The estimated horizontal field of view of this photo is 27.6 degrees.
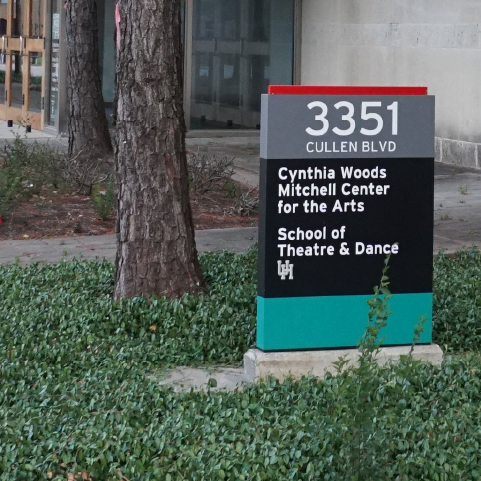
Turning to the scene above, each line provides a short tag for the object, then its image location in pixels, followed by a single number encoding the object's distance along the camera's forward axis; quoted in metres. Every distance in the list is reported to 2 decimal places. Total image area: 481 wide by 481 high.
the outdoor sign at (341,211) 5.18
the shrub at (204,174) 11.48
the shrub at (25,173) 10.42
